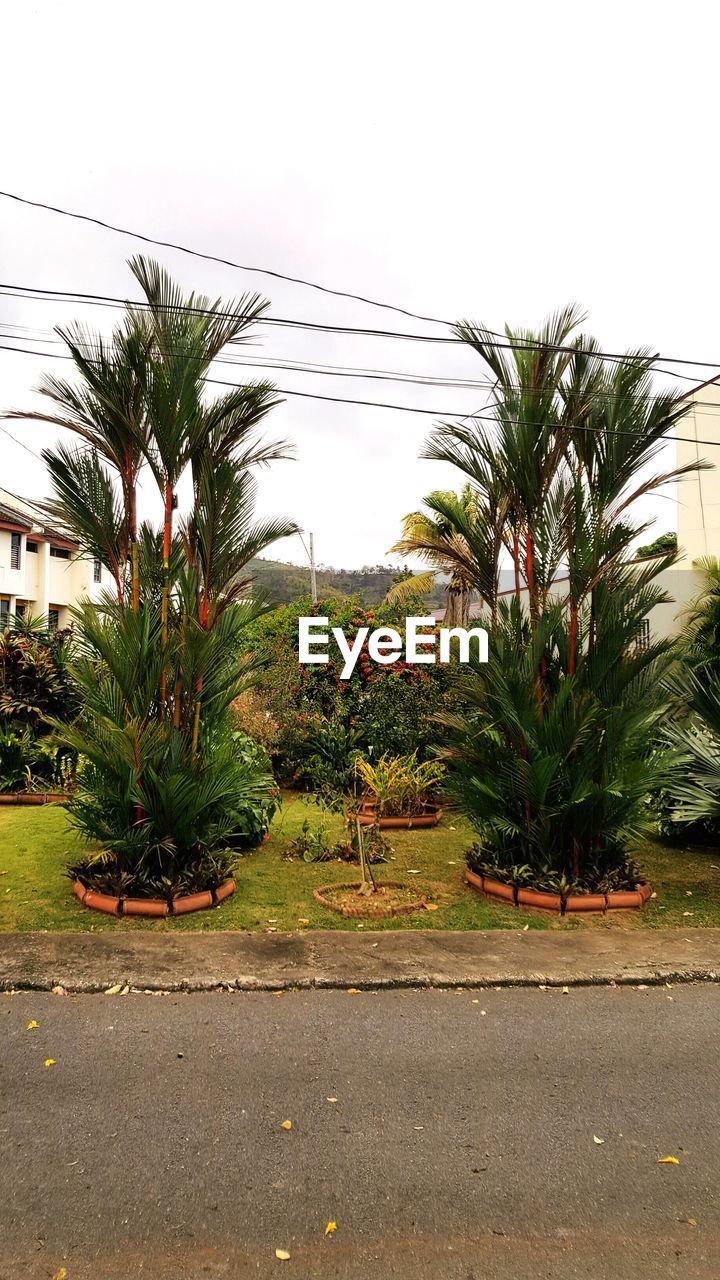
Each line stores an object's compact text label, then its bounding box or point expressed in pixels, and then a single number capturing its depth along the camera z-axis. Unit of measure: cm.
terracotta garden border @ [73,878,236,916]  526
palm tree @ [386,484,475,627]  625
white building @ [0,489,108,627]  2659
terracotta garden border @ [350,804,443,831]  848
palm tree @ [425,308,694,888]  558
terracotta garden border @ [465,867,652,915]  549
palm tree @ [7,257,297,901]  527
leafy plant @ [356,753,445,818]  837
